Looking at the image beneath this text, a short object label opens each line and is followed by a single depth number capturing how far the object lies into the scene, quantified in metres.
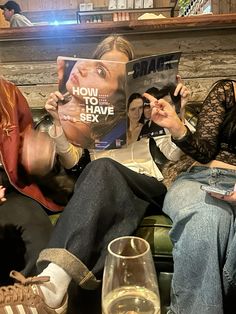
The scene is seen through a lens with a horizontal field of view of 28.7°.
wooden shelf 5.62
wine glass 0.82
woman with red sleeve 1.36
